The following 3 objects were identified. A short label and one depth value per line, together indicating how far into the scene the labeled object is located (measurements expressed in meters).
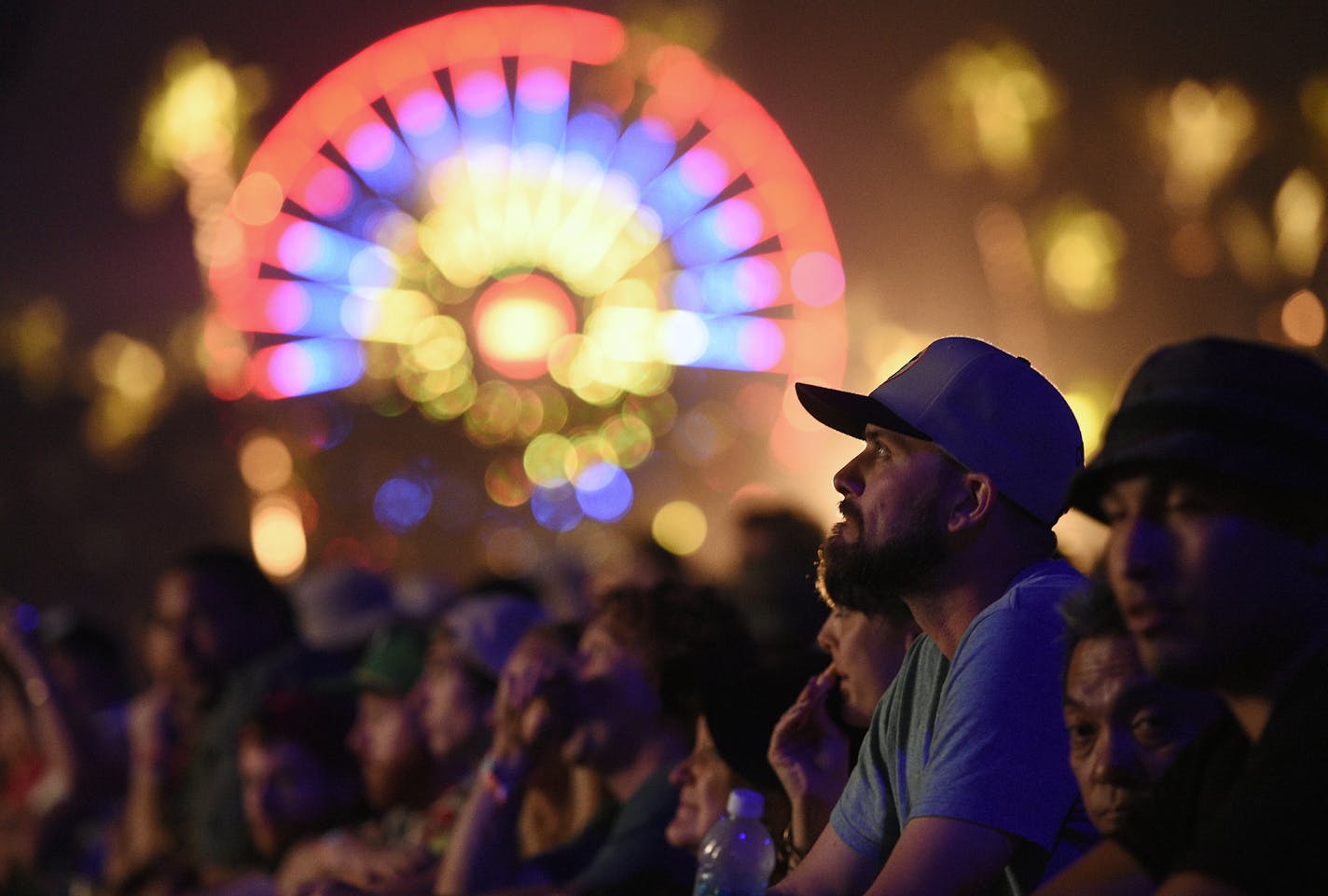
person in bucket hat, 3.19
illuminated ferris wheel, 25.50
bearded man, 4.50
